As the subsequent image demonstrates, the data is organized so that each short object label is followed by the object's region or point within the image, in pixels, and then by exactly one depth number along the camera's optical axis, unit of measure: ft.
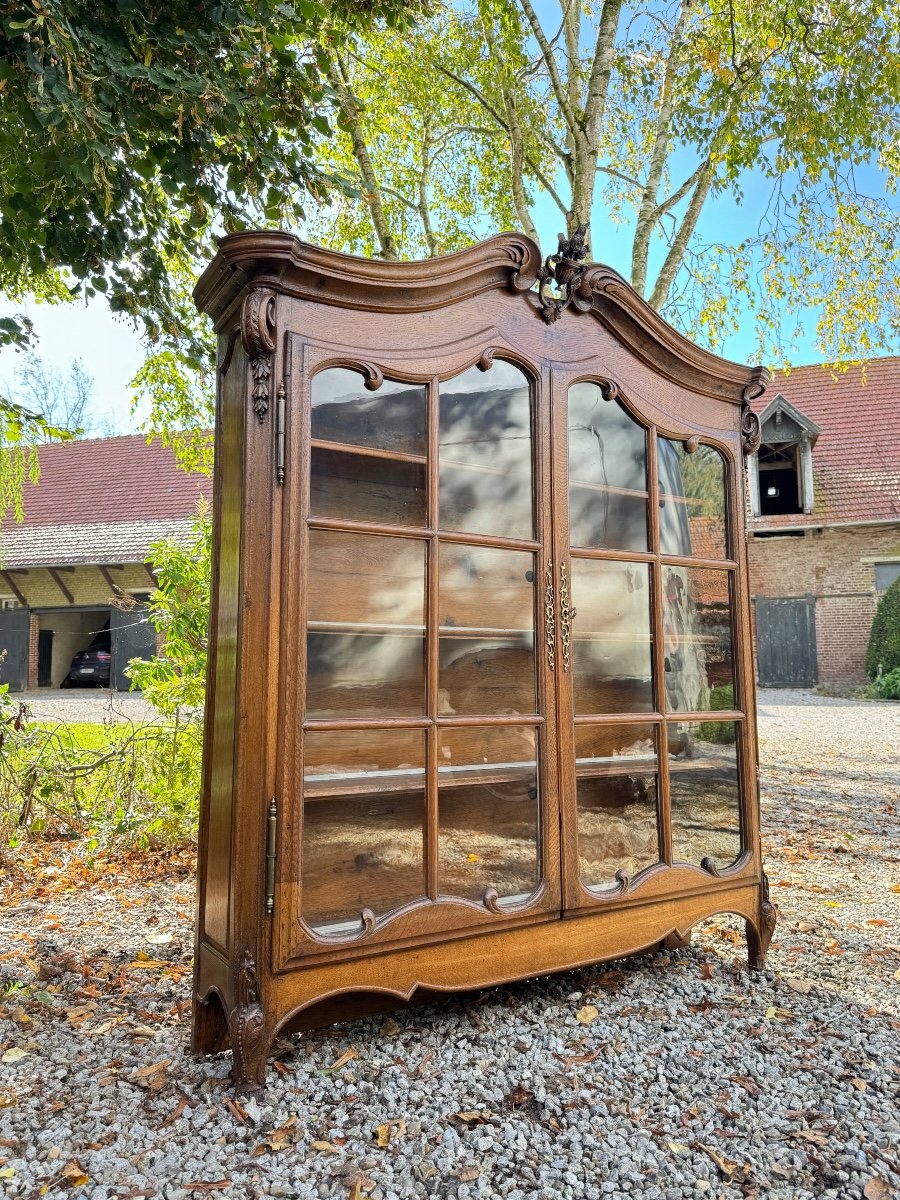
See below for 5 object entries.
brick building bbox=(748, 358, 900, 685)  49.62
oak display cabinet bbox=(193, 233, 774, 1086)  7.18
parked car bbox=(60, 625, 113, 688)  57.82
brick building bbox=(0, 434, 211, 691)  55.26
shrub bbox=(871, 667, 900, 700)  44.80
